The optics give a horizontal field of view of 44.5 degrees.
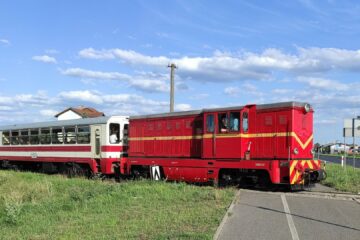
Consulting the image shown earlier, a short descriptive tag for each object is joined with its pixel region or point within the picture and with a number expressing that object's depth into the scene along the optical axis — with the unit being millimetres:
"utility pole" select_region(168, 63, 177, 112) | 35094
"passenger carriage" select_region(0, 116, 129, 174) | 22250
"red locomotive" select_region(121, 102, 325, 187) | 15734
